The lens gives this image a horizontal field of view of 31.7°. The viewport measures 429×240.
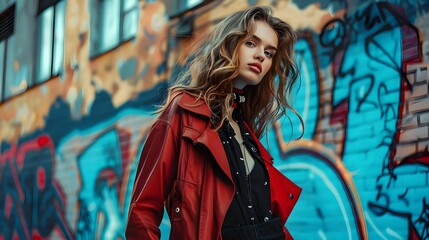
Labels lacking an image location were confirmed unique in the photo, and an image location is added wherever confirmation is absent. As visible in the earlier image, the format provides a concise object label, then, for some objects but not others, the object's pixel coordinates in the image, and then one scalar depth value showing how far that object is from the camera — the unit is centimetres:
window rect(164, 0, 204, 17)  759
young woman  244
